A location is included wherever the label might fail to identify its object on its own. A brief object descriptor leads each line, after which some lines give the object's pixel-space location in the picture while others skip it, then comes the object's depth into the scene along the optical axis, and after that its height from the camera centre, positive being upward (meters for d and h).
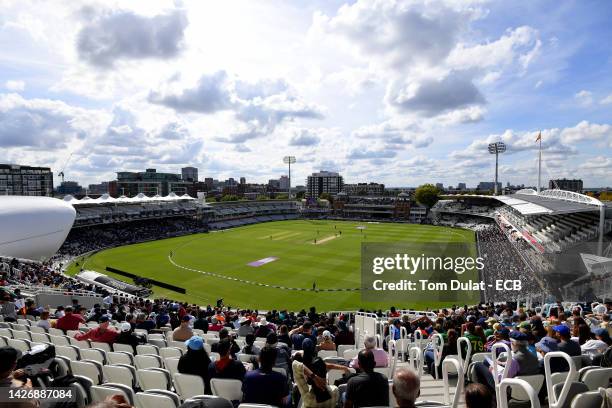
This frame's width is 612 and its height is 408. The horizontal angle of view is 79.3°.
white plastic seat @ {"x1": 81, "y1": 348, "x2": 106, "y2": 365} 6.43 -2.85
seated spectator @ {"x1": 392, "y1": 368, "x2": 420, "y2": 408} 3.11 -1.62
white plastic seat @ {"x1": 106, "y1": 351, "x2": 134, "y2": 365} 6.23 -2.82
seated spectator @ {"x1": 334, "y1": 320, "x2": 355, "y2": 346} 9.36 -3.62
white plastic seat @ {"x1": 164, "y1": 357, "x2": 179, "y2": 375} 5.93 -2.76
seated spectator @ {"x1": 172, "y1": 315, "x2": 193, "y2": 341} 8.77 -3.32
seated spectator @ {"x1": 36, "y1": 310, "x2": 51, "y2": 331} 10.00 -3.55
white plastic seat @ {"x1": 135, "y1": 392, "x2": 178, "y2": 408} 3.76 -2.14
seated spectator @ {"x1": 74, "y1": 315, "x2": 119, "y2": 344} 7.86 -3.04
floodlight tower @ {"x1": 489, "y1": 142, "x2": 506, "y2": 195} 99.31 +13.22
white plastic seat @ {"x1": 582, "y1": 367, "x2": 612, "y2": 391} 4.34 -2.13
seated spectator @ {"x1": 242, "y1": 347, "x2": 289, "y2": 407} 4.41 -2.29
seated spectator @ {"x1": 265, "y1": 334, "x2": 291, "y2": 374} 5.64 -2.79
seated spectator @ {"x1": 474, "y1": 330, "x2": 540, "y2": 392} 4.94 -2.29
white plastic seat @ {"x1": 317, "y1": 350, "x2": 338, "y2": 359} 7.68 -3.33
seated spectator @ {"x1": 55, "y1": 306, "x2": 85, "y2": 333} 10.21 -3.59
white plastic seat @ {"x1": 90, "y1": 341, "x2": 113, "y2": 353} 7.62 -3.17
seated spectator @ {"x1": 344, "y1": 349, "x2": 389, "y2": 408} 4.03 -2.12
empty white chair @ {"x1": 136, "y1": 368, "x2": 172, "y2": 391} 4.95 -2.51
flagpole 66.06 +4.78
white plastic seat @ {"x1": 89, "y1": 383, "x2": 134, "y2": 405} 3.86 -2.10
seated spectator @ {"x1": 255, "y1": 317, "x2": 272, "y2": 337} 9.19 -3.46
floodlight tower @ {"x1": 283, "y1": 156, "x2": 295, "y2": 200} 122.19 +11.53
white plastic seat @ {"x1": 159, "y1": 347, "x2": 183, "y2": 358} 6.86 -2.96
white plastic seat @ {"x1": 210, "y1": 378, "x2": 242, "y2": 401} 4.86 -2.57
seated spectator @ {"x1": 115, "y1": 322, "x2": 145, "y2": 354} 7.84 -3.06
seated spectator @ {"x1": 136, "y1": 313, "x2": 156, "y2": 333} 10.70 -3.86
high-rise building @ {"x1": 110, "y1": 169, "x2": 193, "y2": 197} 161.38 +4.31
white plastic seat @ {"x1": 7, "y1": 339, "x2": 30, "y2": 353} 6.91 -2.88
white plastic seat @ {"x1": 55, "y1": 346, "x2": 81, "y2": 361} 6.52 -2.85
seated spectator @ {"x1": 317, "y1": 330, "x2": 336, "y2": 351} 8.26 -3.36
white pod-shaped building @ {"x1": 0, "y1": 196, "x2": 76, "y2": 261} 39.69 -3.84
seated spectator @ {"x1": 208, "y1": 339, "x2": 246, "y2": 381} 5.07 -2.39
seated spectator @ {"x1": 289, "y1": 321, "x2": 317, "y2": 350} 8.17 -3.29
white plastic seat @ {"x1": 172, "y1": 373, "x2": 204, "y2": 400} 4.89 -2.57
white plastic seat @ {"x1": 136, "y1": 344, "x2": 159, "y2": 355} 6.99 -2.97
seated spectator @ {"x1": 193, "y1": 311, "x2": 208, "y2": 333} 11.38 -4.05
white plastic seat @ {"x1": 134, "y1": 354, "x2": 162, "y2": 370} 6.05 -2.77
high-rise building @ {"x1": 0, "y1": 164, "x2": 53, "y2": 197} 126.94 +4.32
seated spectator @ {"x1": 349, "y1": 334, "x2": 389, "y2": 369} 5.64 -2.61
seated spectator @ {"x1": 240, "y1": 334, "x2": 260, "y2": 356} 6.86 -3.02
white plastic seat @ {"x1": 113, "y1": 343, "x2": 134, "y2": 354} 7.50 -3.15
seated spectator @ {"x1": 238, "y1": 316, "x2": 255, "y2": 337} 10.44 -3.83
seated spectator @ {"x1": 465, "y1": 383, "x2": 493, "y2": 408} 2.69 -1.47
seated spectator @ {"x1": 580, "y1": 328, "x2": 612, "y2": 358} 6.35 -2.57
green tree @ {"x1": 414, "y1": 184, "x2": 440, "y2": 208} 111.25 +0.07
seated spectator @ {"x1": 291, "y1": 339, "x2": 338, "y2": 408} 4.36 -2.29
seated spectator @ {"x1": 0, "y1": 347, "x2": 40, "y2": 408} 3.60 -1.72
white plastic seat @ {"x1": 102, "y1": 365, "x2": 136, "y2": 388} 5.13 -2.55
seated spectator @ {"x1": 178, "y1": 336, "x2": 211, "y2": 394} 5.27 -2.41
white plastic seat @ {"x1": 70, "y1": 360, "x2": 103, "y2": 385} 5.34 -2.57
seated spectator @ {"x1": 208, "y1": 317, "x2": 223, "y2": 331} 12.03 -4.37
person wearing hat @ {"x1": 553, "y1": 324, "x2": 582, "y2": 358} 5.73 -2.28
